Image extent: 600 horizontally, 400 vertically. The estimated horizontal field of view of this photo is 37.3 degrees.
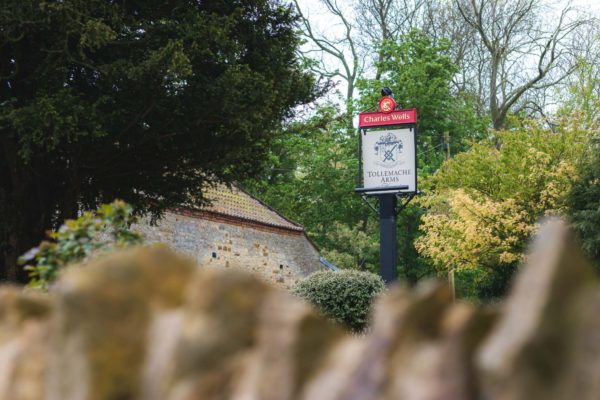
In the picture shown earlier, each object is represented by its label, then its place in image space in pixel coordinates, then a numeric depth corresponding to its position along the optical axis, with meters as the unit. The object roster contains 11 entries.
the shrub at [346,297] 17.08
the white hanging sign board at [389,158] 21.89
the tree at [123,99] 13.31
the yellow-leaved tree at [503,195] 23.27
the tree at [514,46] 33.50
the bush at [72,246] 4.90
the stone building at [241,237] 24.94
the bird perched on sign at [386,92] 22.36
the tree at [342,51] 35.75
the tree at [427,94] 33.97
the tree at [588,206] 18.95
